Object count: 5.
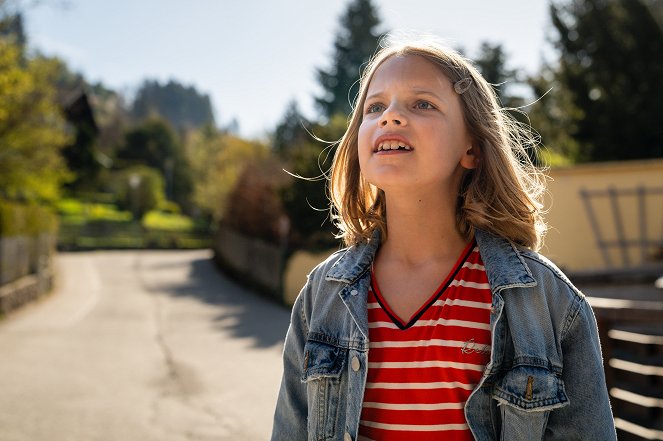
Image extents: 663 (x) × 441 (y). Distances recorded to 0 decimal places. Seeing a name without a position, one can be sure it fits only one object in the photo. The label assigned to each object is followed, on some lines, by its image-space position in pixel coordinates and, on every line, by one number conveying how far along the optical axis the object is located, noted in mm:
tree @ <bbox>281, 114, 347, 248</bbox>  16531
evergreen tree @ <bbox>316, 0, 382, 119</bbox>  38562
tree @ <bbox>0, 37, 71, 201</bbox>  15484
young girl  1689
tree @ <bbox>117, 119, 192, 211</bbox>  63603
